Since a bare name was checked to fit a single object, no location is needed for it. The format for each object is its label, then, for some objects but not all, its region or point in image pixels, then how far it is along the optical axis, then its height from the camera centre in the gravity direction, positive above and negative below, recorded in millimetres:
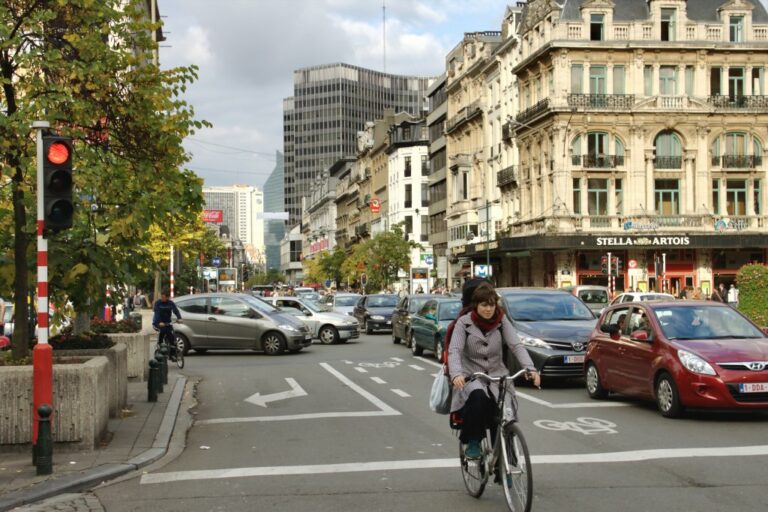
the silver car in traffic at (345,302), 44719 -721
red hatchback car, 11742 -945
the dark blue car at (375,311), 39719 -1016
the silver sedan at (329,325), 32594 -1272
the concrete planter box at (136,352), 18078 -1183
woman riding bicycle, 7406 -552
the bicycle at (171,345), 22406 -1301
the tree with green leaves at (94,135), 11086 +1865
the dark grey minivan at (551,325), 16453 -729
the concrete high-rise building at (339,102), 177500 +33808
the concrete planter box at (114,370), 12305 -1057
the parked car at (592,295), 34312 -394
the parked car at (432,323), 22922 -911
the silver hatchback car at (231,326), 27000 -1055
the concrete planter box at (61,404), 10008 -1174
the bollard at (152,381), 14992 -1410
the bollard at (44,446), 8875 -1414
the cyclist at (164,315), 22312 -601
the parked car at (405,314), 29469 -859
